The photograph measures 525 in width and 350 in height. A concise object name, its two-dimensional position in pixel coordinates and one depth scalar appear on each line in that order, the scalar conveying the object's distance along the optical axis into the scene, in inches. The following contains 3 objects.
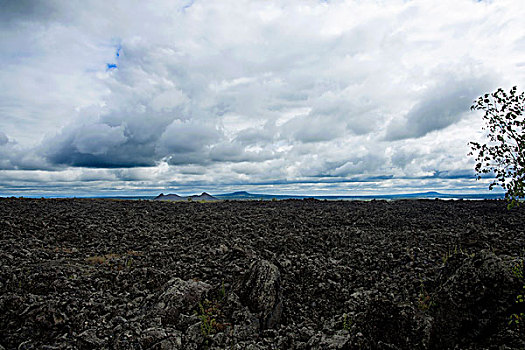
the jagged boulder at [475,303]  269.6
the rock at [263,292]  375.9
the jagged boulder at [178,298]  365.1
